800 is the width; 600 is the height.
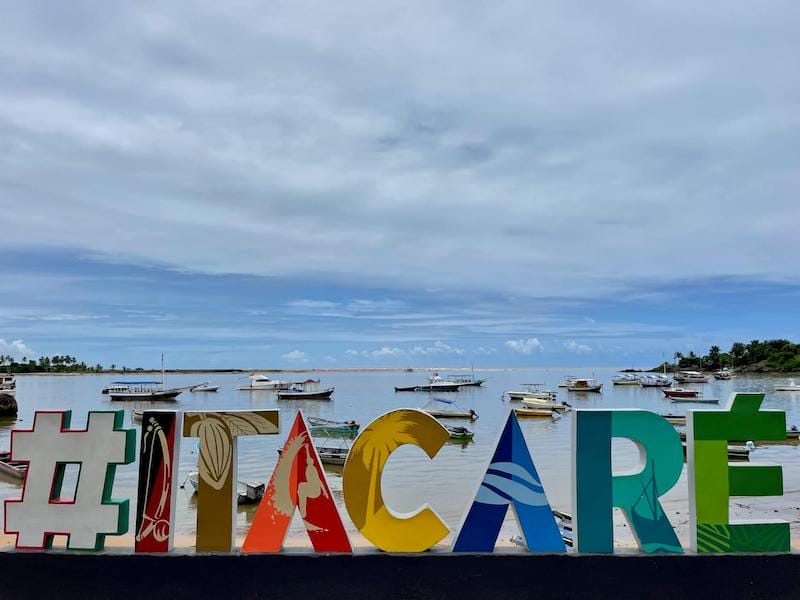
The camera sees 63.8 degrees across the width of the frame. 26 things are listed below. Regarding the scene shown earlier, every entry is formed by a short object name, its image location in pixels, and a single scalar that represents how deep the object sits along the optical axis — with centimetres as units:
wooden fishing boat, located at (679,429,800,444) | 4012
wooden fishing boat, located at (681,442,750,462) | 3177
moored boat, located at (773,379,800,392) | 8831
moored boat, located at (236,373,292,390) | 10638
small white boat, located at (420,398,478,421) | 5858
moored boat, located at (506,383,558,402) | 7820
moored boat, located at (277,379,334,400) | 9000
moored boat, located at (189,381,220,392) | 11245
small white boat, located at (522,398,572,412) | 6385
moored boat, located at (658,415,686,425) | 4746
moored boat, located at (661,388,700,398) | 8081
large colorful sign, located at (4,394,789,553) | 530
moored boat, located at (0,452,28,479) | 2112
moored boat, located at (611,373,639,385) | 12475
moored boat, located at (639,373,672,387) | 11214
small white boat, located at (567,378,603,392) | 10156
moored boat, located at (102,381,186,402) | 8332
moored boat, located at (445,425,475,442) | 4209
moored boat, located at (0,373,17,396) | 7772
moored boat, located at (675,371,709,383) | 12788
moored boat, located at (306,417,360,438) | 3293
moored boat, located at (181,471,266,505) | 2242
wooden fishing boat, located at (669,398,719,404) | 7516
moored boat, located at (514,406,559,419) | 6116
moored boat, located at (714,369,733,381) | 14024
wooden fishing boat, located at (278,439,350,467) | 2978
